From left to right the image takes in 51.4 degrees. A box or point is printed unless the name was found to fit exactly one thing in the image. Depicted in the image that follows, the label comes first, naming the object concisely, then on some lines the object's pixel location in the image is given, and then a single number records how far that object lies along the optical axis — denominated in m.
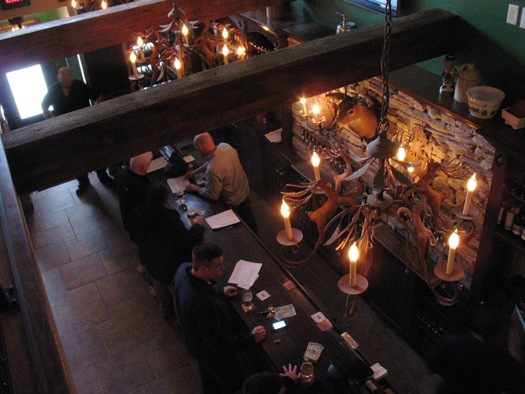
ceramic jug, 4.18
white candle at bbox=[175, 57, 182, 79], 5.20
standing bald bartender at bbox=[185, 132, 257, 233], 6.01
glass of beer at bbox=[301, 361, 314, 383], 4.18
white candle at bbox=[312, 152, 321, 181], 3.61
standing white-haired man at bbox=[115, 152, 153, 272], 5.61
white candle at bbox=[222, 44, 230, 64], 5.52
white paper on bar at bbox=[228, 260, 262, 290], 5.09
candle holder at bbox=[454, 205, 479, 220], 3.54
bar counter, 4.26
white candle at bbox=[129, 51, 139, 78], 5.65
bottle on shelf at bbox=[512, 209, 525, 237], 4.31
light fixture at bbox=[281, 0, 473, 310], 2.72
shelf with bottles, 4.24
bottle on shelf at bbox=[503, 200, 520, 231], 4.33
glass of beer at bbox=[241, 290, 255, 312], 4.83
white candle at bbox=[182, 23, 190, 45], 4.88
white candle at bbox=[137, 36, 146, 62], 5.21
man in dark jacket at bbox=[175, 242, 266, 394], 4.30
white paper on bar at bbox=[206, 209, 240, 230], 5.84
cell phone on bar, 4.64
